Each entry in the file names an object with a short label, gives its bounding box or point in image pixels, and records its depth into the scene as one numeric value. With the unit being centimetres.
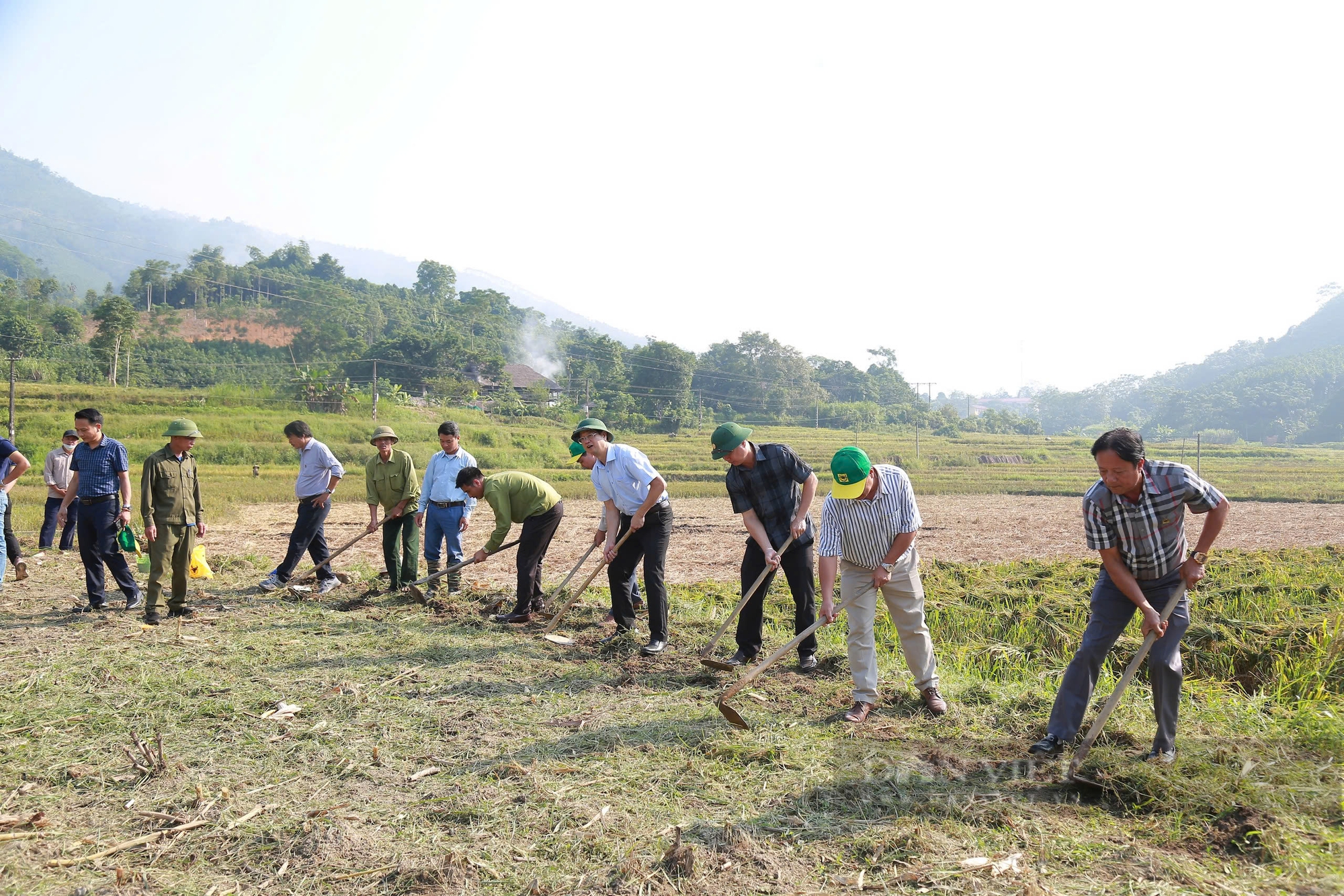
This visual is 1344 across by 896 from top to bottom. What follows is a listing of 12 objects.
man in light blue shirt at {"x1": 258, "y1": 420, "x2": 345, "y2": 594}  780
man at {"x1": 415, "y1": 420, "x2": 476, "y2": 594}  779
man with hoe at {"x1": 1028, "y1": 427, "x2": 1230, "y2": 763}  365
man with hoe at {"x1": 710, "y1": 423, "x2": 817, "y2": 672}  546
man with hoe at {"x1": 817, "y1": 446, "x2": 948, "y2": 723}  441
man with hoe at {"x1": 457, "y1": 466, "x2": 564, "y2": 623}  666
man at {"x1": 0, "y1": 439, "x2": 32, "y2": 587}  702
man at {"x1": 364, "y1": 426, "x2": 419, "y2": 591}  768
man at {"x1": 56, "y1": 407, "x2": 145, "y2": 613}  677
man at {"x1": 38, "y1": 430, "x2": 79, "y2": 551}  992
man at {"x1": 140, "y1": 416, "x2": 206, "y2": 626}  660
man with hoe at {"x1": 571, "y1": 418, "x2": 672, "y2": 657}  594
